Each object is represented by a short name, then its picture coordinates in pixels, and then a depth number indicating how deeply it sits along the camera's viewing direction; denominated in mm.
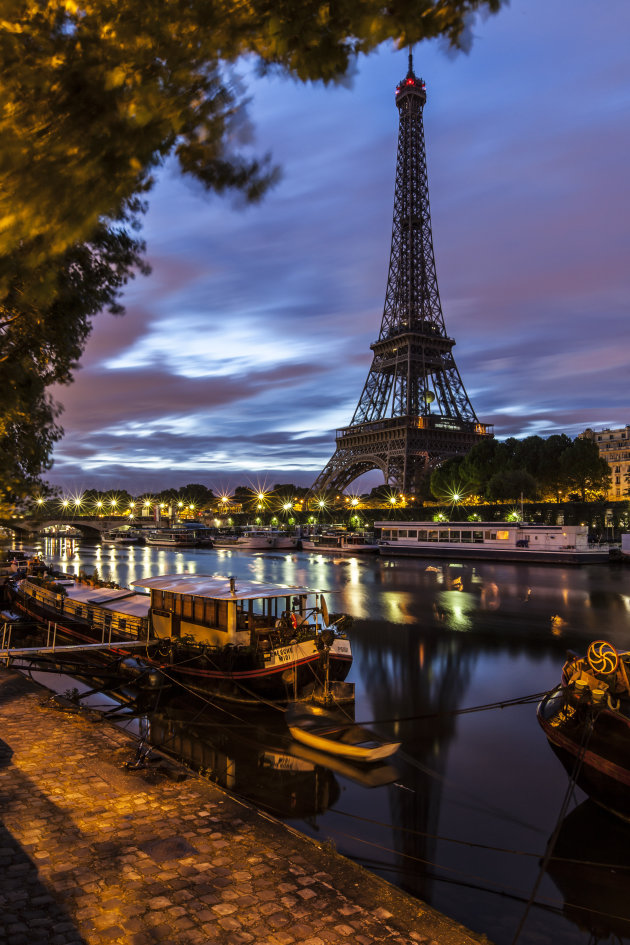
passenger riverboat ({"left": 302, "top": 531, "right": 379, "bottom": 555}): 87500
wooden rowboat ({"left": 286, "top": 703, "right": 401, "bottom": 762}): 12529
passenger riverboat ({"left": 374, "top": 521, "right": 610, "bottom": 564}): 64812
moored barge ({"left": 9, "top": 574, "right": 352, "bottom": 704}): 16906
